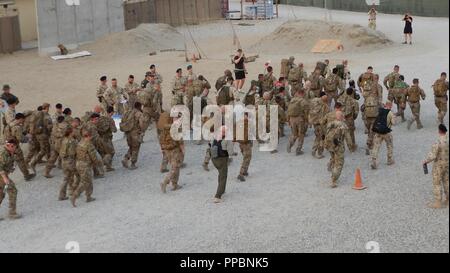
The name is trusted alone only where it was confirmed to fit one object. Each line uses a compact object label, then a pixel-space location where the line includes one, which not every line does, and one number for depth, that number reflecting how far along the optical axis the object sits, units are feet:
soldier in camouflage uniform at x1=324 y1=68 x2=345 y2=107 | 61.98
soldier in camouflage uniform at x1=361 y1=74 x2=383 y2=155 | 52.42
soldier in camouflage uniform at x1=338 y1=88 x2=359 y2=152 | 52.54
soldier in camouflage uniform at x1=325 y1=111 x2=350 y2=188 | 45.65
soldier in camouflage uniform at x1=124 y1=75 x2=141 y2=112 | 64.69
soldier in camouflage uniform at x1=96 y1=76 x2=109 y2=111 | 64.03
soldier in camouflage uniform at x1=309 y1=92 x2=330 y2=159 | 51.80
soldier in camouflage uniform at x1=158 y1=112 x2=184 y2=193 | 46.62
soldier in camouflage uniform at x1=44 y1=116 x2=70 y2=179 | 50.16
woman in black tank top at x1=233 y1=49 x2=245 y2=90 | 76.69
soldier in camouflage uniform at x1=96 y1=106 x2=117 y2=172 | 52.13
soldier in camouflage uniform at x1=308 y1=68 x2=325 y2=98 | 61.75
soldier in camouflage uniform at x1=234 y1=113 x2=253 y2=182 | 48.03
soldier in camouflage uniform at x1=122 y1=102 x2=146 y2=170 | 52.08
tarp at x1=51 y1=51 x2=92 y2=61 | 113.70
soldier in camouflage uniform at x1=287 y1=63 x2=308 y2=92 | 66.59
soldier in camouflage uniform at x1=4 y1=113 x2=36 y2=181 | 50.52
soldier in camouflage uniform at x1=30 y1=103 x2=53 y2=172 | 52.90
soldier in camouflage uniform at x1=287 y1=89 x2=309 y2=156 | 53.21
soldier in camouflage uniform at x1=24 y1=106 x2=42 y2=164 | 52.95
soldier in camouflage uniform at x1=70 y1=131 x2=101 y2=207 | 45.21
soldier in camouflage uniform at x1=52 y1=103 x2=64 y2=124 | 52.46
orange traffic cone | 45.11
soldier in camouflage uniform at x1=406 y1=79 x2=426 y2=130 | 57.36
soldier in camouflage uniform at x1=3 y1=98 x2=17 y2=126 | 53.43
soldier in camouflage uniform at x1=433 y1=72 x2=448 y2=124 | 56.54
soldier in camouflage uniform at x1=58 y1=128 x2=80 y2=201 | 45.37
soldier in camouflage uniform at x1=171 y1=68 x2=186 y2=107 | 60.75
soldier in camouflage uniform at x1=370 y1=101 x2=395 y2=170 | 48.03
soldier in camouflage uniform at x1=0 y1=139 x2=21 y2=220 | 43.27
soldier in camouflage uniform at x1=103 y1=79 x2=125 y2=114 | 63.26
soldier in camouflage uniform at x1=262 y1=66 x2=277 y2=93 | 63.41
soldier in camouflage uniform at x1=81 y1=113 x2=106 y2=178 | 50.14
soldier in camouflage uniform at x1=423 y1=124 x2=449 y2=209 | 39.81
